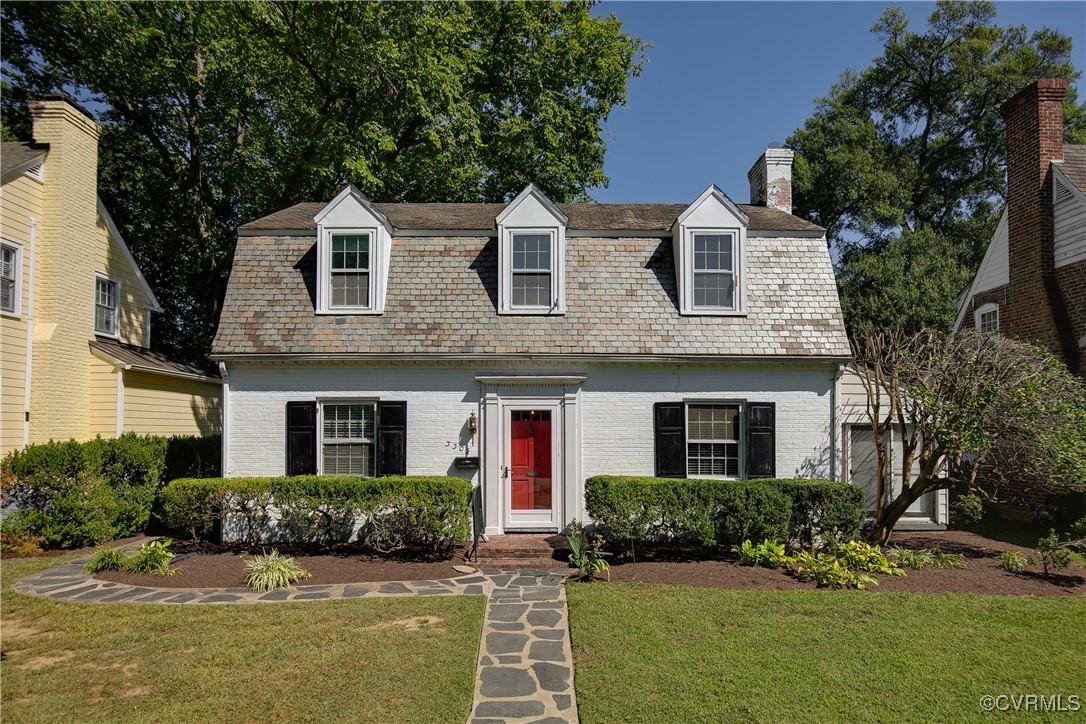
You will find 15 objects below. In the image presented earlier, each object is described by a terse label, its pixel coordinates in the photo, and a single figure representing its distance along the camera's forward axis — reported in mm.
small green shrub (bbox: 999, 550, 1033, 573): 9070
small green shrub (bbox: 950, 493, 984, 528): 12195
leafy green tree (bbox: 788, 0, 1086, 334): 25250
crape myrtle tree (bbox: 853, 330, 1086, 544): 9039
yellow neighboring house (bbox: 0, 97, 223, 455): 11547
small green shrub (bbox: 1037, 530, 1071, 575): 8742
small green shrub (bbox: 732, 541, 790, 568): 9141
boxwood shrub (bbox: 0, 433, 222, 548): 10383
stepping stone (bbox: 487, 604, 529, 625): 7102
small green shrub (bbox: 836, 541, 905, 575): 8859
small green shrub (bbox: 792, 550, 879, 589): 8266
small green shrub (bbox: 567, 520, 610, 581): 8625
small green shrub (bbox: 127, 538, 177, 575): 8930
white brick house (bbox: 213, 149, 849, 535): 10781
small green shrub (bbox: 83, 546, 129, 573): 9031
